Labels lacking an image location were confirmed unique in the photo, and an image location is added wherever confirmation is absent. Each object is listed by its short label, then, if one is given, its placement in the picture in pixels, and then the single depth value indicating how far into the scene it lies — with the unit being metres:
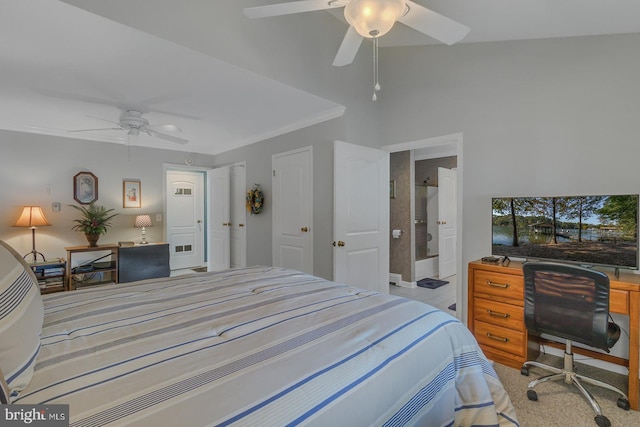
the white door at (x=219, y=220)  5.03
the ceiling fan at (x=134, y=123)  3.22
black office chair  1.83
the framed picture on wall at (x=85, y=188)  4.23
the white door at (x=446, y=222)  4.94
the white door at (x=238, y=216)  4.79
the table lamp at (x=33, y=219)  3.64
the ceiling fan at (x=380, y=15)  1.51
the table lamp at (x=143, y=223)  4.61
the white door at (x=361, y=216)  3.14
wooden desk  2.34
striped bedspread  0.72
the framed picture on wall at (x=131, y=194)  4.67
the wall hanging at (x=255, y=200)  4.36
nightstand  3.57
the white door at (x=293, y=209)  3.67
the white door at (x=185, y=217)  5.74
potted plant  4.10
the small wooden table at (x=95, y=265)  3.84
